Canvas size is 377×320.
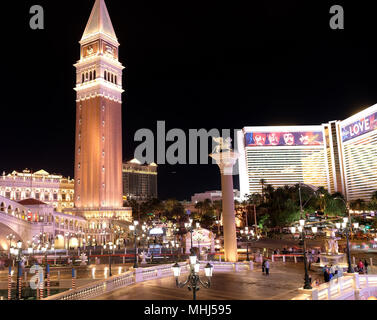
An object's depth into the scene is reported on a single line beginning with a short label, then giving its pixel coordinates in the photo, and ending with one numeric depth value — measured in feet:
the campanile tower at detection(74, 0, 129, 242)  245.86
